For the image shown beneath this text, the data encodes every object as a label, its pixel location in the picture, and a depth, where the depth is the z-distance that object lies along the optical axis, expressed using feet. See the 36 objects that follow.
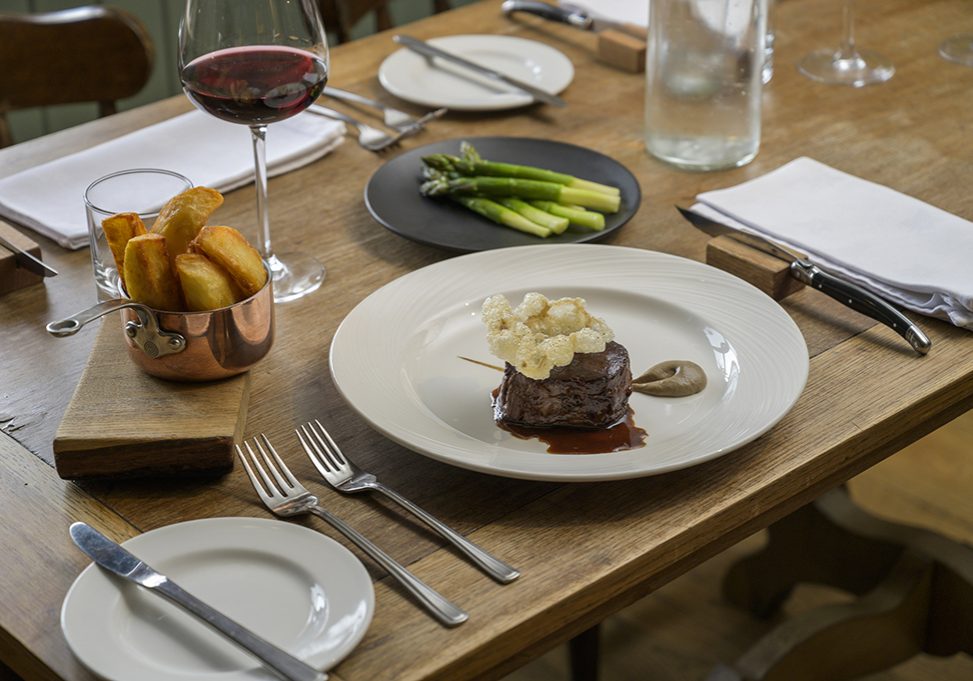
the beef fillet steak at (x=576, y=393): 2.92
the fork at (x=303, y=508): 2.48
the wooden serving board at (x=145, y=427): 2.86
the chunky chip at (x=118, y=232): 3.15
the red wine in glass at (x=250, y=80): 3.47
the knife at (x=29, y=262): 3.79
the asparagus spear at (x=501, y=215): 4.05
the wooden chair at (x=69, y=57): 5.71
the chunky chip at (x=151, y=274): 2.99
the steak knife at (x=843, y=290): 3.45
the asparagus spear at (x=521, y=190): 4.17
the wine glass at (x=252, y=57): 3.43
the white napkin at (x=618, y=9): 6.01
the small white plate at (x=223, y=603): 2.31
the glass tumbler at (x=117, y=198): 3.56
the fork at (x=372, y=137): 4.83
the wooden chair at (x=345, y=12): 7.24
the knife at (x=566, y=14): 6.02
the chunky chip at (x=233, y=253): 3.07
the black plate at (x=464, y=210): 4.01
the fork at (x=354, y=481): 2.61
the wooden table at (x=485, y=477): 2.52
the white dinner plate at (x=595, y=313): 2.85
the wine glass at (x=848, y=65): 5.40
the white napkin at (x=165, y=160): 4.23
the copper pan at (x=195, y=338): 3.03
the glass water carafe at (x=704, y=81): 4.39
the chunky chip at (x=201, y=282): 3.01
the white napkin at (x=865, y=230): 3.67
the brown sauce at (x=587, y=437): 2.93
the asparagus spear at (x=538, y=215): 4.03
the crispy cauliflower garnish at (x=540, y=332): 2.87
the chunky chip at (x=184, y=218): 3.13
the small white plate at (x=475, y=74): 5.16
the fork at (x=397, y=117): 4.95
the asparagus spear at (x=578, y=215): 4.04
